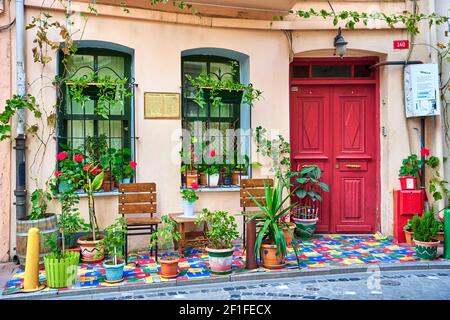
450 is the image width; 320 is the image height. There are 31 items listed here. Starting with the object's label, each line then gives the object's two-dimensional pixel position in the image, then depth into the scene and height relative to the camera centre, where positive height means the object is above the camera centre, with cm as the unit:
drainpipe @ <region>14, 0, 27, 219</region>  725 +52
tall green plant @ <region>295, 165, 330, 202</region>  882 -30
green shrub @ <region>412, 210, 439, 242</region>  736 -103
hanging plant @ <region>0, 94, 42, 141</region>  693 +94
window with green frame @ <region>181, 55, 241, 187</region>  878 +102
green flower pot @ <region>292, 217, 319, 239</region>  882 -118
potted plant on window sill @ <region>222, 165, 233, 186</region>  881 -16
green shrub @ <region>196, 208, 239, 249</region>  673 -97
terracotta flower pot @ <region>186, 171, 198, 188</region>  848 -22
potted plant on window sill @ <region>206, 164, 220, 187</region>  869 -16
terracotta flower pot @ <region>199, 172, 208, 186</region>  872 -25
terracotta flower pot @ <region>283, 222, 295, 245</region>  806 -118
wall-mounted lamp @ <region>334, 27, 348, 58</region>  874 +231
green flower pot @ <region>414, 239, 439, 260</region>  734 -138
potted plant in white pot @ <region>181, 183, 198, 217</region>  779 -59
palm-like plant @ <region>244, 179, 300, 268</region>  676 -87
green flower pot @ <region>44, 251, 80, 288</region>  596 -133
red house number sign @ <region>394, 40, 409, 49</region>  902 +235
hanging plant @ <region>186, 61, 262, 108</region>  841 +142
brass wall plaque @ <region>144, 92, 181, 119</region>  823 +113
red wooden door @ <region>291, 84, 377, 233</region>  938 +33
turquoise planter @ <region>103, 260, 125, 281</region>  624 -140
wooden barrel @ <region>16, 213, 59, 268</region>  676 -93
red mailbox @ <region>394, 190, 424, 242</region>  859 -79
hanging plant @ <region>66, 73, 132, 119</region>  764 +133
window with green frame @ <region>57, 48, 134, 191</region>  798 +97
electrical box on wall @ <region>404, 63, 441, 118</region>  857 +139
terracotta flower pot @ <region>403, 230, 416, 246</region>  841 -135
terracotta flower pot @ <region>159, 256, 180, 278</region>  646 -140
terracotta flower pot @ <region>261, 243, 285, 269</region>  685 -136
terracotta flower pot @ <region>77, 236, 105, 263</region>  729 -131
